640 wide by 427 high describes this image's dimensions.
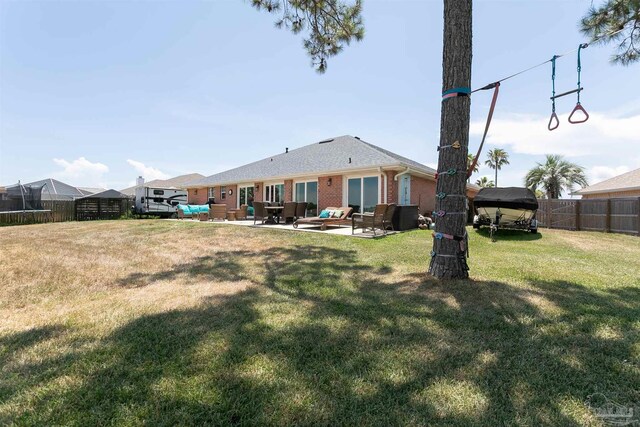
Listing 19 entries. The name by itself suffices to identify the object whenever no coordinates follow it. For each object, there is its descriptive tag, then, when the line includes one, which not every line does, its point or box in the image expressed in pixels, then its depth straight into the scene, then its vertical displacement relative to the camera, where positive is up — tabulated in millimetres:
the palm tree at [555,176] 27969 +3366
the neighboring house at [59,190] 25545 +1815
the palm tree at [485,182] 43556 +4203
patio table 13289 -194
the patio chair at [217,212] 15531 -172
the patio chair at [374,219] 9266 -323
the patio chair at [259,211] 13164 -97
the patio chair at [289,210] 12785 -48
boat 9977 +43
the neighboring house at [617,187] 17766 +1496
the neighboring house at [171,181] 37250 +3891
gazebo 19781 +207
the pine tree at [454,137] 4113 +1045
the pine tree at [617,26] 5670 +3789
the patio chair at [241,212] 15562 -172
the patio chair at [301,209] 13195 -2
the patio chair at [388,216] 9727 -243
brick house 12766 +1609
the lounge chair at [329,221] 11531 -493
